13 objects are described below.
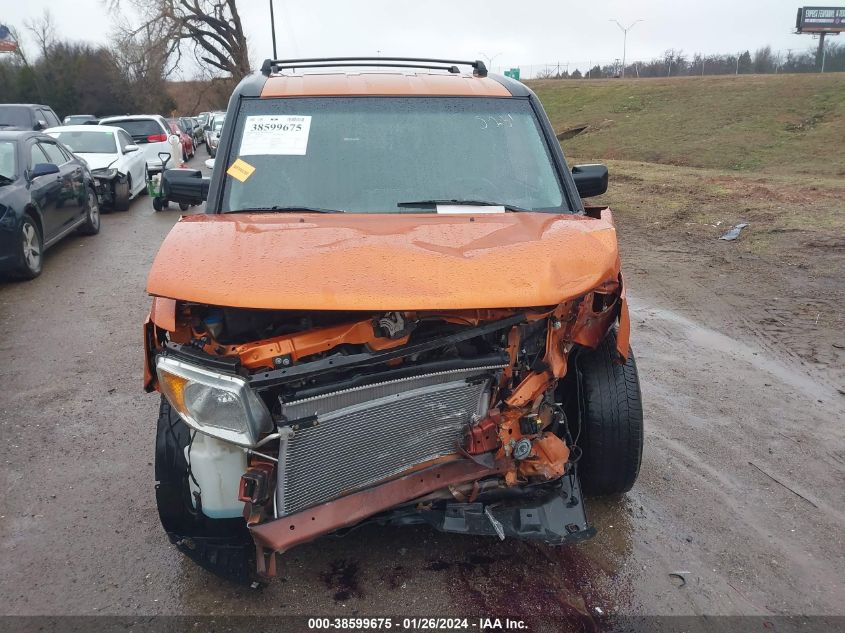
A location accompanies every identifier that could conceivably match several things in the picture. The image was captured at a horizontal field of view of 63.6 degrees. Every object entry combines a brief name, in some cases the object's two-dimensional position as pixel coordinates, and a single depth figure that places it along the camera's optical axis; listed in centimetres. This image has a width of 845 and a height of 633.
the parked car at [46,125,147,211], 1216
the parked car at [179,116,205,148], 2852
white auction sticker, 355
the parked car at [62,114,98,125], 1999
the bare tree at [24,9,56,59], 5523
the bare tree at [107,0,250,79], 4044
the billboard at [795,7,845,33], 5597
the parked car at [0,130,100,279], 729
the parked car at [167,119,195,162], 2165
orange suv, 239
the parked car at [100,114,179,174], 1541
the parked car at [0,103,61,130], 1470
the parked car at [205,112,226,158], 2324
